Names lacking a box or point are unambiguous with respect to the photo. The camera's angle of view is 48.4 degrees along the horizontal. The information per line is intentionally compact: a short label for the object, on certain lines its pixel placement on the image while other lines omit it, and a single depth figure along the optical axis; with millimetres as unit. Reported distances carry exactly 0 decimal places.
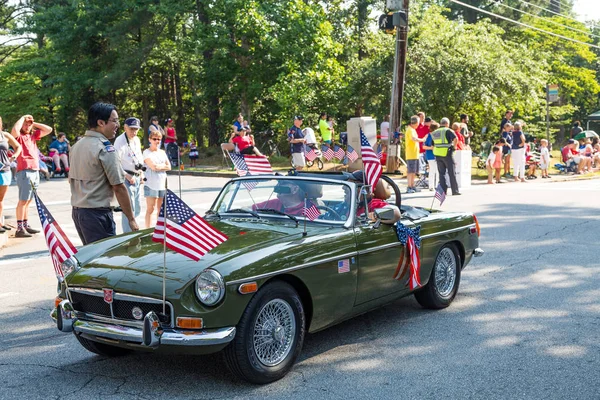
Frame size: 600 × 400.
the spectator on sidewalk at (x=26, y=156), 10789
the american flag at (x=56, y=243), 5230
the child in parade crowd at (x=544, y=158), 23250
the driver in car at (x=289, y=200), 5816
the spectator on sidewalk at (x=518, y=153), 20312
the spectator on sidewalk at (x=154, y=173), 9492
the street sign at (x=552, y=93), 24969
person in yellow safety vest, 15930
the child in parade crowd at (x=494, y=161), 19891
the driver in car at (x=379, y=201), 5730
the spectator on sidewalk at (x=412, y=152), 17000
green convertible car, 4340
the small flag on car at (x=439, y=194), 7277
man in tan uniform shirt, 5898
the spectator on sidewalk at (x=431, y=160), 17266
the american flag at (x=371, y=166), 6016
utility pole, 20172
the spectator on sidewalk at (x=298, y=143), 19562
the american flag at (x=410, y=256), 5938
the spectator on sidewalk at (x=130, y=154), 8898
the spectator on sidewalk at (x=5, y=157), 10414
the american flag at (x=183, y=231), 4559
